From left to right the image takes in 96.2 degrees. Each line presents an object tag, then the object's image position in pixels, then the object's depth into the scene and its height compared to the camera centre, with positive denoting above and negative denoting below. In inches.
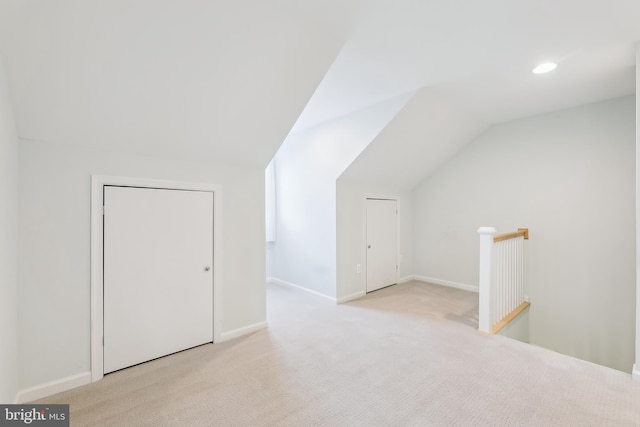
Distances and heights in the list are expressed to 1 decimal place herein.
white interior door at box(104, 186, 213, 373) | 89.9 -18.7
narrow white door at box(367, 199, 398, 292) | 178.5 -16.8
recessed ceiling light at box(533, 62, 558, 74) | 100.0 +53.5
